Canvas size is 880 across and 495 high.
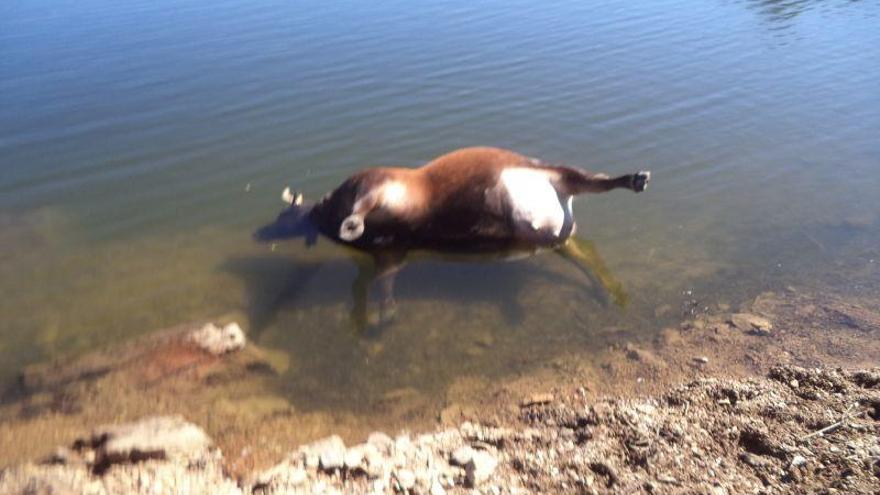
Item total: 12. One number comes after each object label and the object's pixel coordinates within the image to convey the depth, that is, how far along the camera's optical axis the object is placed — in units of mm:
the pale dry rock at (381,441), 3491
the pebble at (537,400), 4031
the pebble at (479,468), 2990
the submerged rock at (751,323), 4617
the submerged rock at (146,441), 3096
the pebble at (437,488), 2896
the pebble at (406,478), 2945
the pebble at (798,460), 3045
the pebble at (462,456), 3200
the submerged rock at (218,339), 4484
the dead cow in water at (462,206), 5090
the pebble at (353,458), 3131
